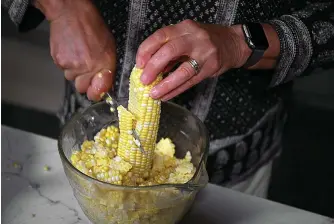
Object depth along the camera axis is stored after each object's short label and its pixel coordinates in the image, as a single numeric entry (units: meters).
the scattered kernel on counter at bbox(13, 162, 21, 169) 0.96
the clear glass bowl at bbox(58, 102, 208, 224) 0.70
